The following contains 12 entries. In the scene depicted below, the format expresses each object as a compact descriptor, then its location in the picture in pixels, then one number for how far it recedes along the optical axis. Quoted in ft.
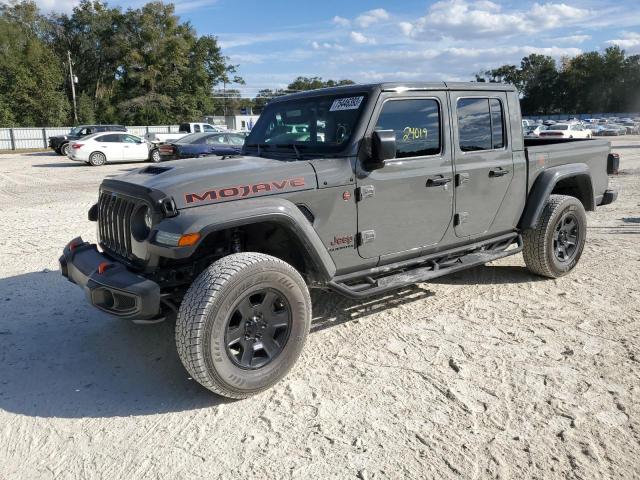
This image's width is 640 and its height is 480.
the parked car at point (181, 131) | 85.76
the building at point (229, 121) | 169.51
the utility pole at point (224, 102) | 231.91
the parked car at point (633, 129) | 170.89
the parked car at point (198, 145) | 58.34
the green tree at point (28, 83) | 162.09
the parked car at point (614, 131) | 163.32
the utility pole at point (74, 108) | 173.68
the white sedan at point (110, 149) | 70.69
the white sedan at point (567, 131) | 95.87
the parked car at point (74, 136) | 94.02
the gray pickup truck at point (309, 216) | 10.52
